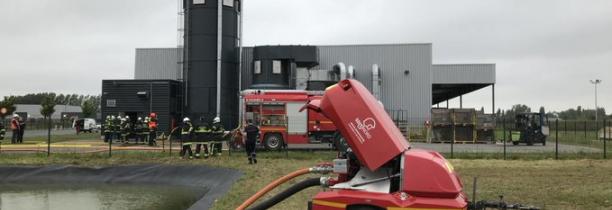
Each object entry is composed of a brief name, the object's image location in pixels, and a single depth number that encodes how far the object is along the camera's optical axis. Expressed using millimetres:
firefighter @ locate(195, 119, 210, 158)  21667
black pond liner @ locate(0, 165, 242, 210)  17859
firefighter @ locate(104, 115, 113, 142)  30141
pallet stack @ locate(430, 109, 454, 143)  36562
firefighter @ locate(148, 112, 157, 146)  28620
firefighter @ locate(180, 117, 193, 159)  21547
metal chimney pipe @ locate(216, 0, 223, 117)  37375
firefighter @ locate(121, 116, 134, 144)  30234
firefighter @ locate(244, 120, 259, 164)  19688
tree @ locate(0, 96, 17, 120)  63000
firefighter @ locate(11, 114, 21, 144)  31625
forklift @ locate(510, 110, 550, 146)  34406
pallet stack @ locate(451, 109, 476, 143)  36250
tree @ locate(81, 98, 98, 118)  81562
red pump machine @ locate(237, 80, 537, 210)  6652
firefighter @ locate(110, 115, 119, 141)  30292
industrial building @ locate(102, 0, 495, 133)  37844
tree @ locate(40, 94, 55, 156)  69512
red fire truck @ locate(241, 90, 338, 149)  26031
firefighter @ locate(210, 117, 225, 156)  22031
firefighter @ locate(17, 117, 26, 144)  32156
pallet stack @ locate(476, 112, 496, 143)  36219
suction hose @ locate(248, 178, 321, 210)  7910
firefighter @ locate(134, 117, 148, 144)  29750
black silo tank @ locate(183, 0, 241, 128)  37594
